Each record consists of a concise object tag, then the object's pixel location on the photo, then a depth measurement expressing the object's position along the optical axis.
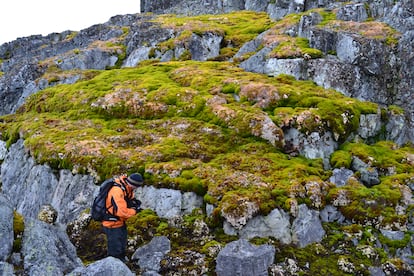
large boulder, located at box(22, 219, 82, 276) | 11.13
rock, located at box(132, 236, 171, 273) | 14.47
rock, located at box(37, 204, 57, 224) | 14.19
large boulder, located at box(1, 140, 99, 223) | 19.16
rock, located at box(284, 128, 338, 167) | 21.30
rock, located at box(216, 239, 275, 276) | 13.62
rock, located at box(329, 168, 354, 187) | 19.36
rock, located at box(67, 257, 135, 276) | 10.95
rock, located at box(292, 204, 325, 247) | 15.89
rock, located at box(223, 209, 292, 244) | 15.85
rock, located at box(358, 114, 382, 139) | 23.69
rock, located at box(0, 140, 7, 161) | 27.30
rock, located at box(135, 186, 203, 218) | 17.44
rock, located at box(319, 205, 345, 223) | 17.31
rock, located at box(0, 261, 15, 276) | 10.53
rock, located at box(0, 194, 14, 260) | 10.98
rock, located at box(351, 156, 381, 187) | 19.39
